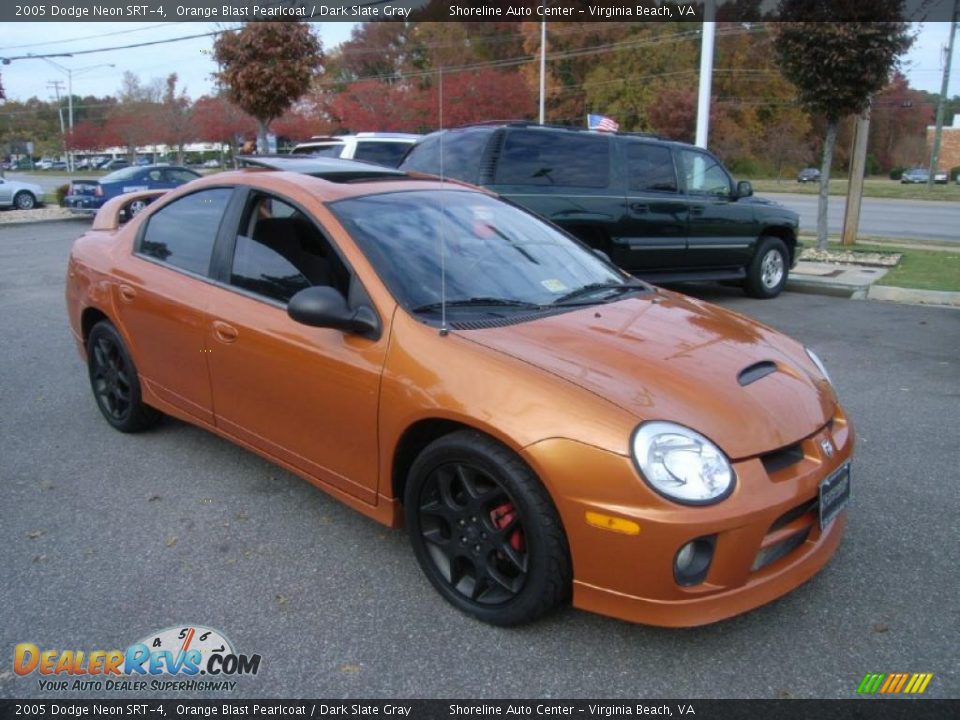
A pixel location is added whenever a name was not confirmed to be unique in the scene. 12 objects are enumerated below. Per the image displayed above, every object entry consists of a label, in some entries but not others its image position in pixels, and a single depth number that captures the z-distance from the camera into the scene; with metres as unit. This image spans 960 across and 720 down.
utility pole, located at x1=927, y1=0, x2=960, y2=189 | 42.22
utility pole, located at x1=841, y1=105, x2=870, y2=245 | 12.87
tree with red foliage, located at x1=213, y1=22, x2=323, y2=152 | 16.19
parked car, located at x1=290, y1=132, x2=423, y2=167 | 12.82
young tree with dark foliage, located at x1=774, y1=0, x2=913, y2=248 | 10.58
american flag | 9.07
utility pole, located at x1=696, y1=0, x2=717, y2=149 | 12.86
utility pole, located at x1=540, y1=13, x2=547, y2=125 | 31.65
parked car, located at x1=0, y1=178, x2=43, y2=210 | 23.52
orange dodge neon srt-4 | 2.40
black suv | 7.71
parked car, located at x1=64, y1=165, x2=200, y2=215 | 19.25
